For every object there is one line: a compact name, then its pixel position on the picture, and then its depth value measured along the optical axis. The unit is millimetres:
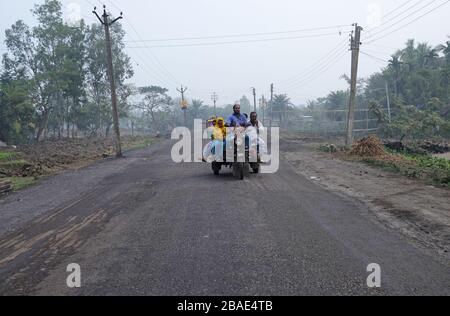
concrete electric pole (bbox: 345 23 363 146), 27750
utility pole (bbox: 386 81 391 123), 47419
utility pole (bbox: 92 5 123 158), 25219
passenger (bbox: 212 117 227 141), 13836
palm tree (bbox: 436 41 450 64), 53844
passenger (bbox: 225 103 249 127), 13867
